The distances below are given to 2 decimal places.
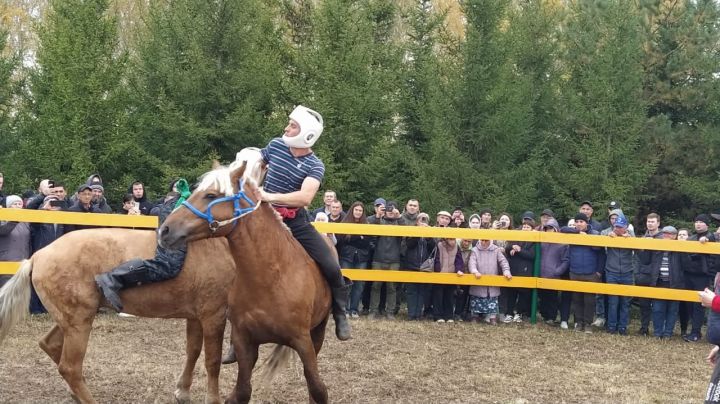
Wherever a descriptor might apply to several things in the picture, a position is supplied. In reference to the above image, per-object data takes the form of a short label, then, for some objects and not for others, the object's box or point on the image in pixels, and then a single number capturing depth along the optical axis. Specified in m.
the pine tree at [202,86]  16.61
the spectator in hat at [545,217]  12.48
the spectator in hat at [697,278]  11.10
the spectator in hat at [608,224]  13.34
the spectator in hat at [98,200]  11.11
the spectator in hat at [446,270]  11.95
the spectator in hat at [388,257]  11.93
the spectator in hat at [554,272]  11.83
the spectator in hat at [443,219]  12.16
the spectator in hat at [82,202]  10.76
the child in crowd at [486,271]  11.88
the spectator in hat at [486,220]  12.55
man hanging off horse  5.92
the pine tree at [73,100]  16.03
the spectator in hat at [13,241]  10.20
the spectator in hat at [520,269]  11.98
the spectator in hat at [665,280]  11.20
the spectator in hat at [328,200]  12.11
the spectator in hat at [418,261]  11.98
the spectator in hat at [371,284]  12.34
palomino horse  6.26
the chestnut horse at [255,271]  5.20
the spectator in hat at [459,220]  12.50
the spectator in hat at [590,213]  12.87
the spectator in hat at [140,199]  12.02
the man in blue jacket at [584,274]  11.62
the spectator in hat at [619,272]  11.38
